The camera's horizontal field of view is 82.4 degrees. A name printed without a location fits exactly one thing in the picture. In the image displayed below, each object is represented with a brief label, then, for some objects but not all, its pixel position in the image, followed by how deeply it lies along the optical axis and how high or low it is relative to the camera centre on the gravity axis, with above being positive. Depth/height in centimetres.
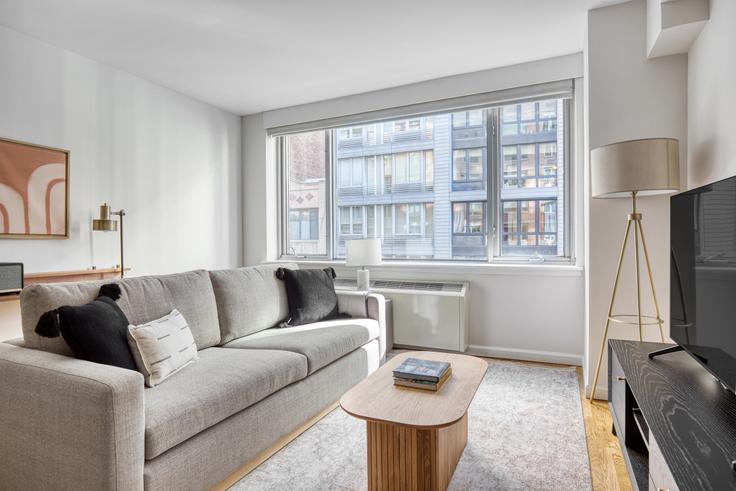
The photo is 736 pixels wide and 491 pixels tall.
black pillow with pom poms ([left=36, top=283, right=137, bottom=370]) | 165 -36
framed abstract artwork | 284 +37
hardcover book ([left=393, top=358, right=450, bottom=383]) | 186 -60
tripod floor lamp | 221 +35
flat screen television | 124 -13
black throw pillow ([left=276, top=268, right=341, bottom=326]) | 312 -41
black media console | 103 -55
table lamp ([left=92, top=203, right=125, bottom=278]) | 317 +15
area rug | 181 -103
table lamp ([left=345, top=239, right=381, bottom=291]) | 378 -13
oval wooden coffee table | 157 -75
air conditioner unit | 363 -65
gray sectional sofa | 141 -63
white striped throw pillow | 182 -48
